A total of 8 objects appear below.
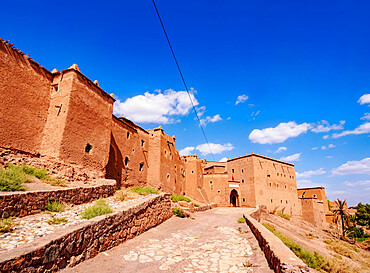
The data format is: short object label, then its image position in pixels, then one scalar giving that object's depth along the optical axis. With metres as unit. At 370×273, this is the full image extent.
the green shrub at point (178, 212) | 14.30
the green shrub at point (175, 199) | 21.11
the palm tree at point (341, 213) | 34.66
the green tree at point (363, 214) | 44.09
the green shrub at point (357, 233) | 40.22
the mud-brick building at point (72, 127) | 12.03
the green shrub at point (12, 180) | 7.64
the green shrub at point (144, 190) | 14.65
